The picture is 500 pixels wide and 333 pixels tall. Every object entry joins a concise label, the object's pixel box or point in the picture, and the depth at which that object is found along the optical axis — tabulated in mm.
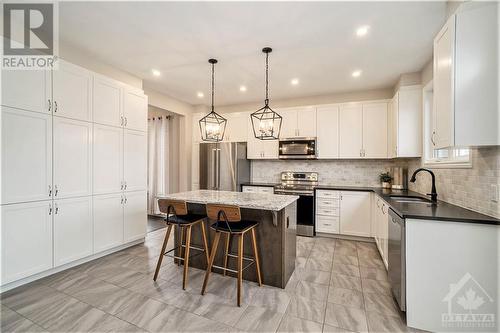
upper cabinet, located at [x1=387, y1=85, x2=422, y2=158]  3486
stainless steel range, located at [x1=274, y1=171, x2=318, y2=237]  4285
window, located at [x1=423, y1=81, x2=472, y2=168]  2382
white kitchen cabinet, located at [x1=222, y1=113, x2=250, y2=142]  5148
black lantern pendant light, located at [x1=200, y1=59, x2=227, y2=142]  3031
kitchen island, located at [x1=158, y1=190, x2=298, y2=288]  2467
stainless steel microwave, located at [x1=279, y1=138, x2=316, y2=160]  4555
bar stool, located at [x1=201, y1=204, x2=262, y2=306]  2191
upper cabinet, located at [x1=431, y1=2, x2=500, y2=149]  1594
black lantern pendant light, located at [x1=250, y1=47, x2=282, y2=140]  2783
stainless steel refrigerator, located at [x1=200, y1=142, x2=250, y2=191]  4746
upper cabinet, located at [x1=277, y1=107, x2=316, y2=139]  4613
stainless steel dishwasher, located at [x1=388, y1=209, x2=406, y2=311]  1918
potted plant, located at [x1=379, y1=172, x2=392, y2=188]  4148
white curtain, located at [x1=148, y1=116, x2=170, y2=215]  5867
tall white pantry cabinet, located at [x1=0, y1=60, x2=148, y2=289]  2334
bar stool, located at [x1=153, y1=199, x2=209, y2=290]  2471
